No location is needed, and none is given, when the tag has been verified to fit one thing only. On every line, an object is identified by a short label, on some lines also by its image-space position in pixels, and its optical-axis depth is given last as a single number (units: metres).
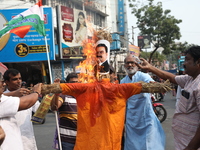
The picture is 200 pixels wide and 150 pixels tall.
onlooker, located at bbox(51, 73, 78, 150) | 3.65
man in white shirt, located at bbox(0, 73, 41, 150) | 2.43
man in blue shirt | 4.03
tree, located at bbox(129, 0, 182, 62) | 24.50
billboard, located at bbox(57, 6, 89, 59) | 17.34
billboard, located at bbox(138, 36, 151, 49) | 26.11
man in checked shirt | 2.40
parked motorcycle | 8.60
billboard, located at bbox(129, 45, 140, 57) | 26.36
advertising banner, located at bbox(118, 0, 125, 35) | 30.19
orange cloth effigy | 3.12
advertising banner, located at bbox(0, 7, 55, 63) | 15.77
